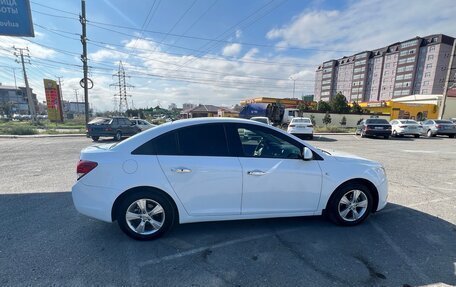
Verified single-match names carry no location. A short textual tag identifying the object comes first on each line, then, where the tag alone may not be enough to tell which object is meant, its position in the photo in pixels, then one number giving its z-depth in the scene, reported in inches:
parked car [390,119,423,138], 703.7
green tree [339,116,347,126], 1395.2
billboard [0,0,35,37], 348.6
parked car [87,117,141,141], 601.3
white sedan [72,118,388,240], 115.0
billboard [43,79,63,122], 1409.9
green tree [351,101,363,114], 1592.0
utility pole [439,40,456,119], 980.6
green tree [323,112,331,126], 1278.3
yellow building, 1734.3
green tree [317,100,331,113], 1681.3
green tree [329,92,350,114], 1603.1
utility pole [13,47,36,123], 1297.0
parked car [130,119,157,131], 764.6
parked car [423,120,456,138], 735.7
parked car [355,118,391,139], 666.2
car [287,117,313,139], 658.2
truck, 1305.4
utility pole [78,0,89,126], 844.0
